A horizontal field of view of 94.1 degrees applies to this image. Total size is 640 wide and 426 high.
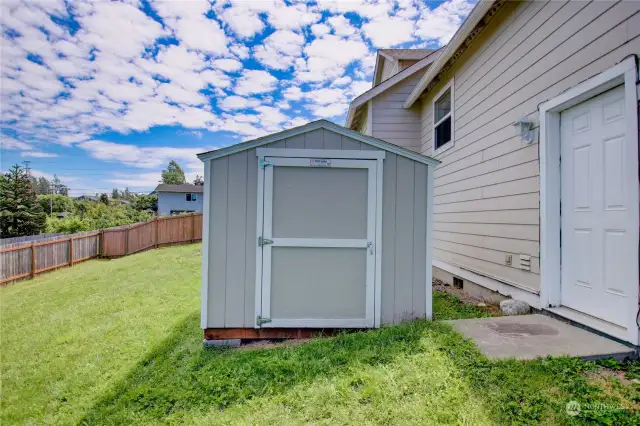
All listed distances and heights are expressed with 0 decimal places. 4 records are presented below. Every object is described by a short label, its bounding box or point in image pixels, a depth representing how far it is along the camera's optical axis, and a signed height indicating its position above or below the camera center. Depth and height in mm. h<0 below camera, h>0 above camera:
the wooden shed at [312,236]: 3221 -198
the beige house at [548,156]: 2479 +738
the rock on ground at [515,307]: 3457 -1010
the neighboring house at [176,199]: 31125 +1845
